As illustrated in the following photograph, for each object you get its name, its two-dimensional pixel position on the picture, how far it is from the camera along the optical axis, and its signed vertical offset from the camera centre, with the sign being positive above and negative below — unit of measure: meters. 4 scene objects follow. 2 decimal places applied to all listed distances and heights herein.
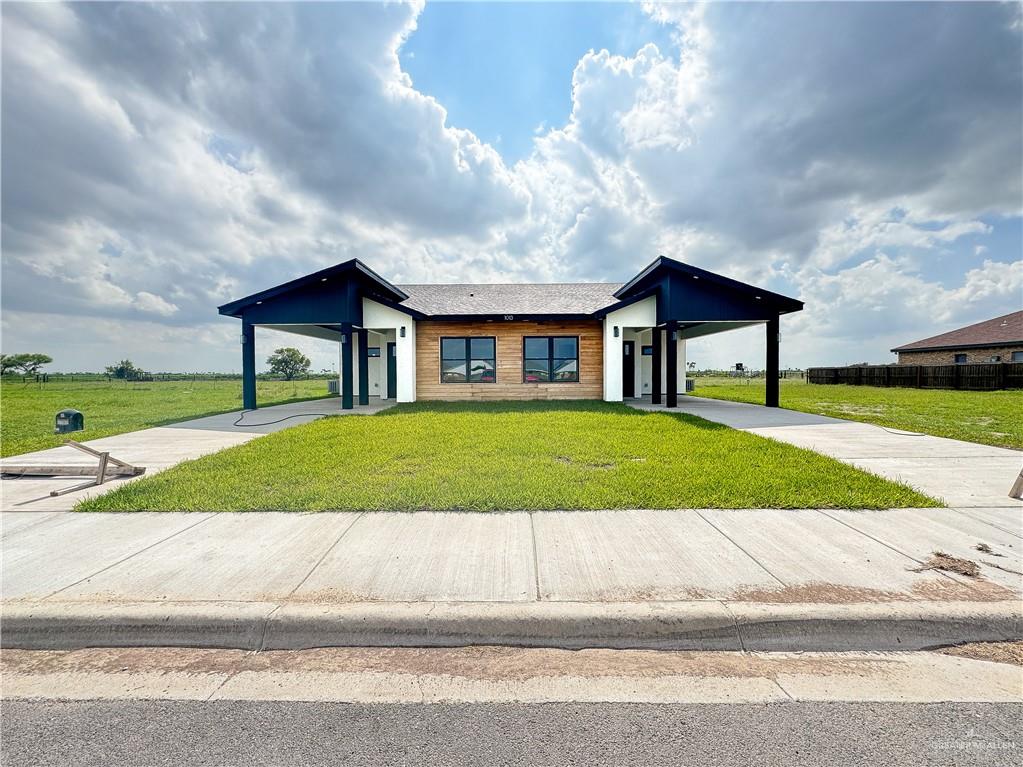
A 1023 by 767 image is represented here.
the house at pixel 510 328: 14.41 +1.96
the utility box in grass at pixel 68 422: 11.16 -1.04
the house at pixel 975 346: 26.83 +2.02
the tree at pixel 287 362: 69.12 +3.07
